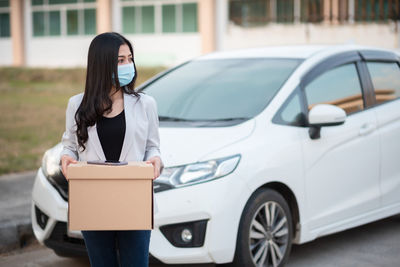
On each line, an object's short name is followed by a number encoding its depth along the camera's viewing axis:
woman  3.31
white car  4.54
